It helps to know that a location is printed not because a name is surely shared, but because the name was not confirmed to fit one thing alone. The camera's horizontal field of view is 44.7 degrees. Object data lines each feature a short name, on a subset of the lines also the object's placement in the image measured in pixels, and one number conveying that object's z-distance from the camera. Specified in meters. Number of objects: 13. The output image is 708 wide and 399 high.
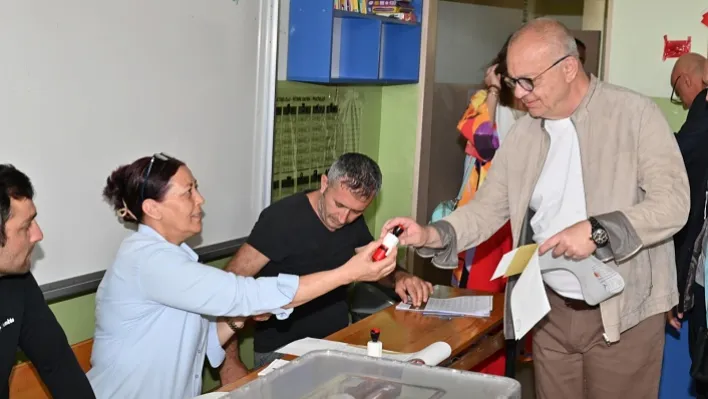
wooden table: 2.85
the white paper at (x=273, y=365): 2.41
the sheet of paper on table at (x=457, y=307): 3.24
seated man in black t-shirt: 3.23
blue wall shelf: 3.88
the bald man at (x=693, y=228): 3.53
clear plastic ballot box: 1.68
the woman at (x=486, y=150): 4.22
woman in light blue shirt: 2.54
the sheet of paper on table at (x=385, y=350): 2.58
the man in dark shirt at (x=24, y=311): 2.19
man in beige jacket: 2.47
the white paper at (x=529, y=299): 2.29
